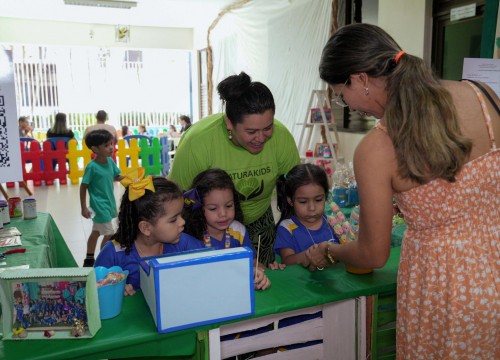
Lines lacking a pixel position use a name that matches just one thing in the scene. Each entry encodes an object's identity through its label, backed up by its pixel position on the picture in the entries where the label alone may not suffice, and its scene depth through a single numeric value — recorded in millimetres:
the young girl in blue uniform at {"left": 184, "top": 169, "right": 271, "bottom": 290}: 1842
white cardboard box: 1148
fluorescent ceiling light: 7789
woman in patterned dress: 1035
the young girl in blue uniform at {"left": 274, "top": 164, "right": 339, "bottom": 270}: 1988
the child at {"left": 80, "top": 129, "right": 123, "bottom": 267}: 3701
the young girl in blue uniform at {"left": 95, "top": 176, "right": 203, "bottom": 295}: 1652
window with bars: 14539
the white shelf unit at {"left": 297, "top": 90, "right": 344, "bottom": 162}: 5316
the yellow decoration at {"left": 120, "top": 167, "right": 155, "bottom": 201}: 1623
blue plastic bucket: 1214
